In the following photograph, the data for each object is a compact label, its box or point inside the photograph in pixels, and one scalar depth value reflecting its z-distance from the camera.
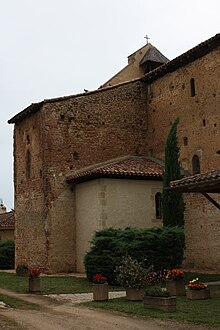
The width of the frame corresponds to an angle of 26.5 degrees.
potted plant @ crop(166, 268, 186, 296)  14.25
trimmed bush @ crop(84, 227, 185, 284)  17.98
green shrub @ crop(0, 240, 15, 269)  32.72
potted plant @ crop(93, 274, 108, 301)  13.92
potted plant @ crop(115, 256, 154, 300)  13.62
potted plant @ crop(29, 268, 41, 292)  16.42
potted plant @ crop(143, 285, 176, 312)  11.45
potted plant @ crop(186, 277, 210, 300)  13.14
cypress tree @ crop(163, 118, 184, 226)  21.06
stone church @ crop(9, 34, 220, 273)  22.14
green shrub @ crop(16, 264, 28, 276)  23.47
